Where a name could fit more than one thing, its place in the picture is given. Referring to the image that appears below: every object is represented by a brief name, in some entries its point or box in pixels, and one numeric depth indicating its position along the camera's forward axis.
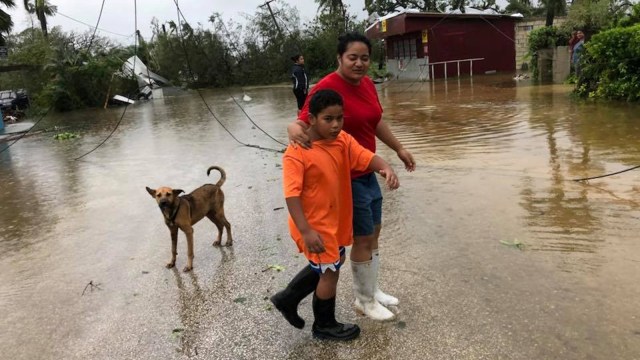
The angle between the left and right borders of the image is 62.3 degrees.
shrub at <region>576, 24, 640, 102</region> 12.15
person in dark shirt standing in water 12.42
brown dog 4.37
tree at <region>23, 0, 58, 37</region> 35.64
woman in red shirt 2.97
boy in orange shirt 2.70
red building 27.23
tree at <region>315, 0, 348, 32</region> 37.46
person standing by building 15.45
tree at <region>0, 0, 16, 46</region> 22.55
